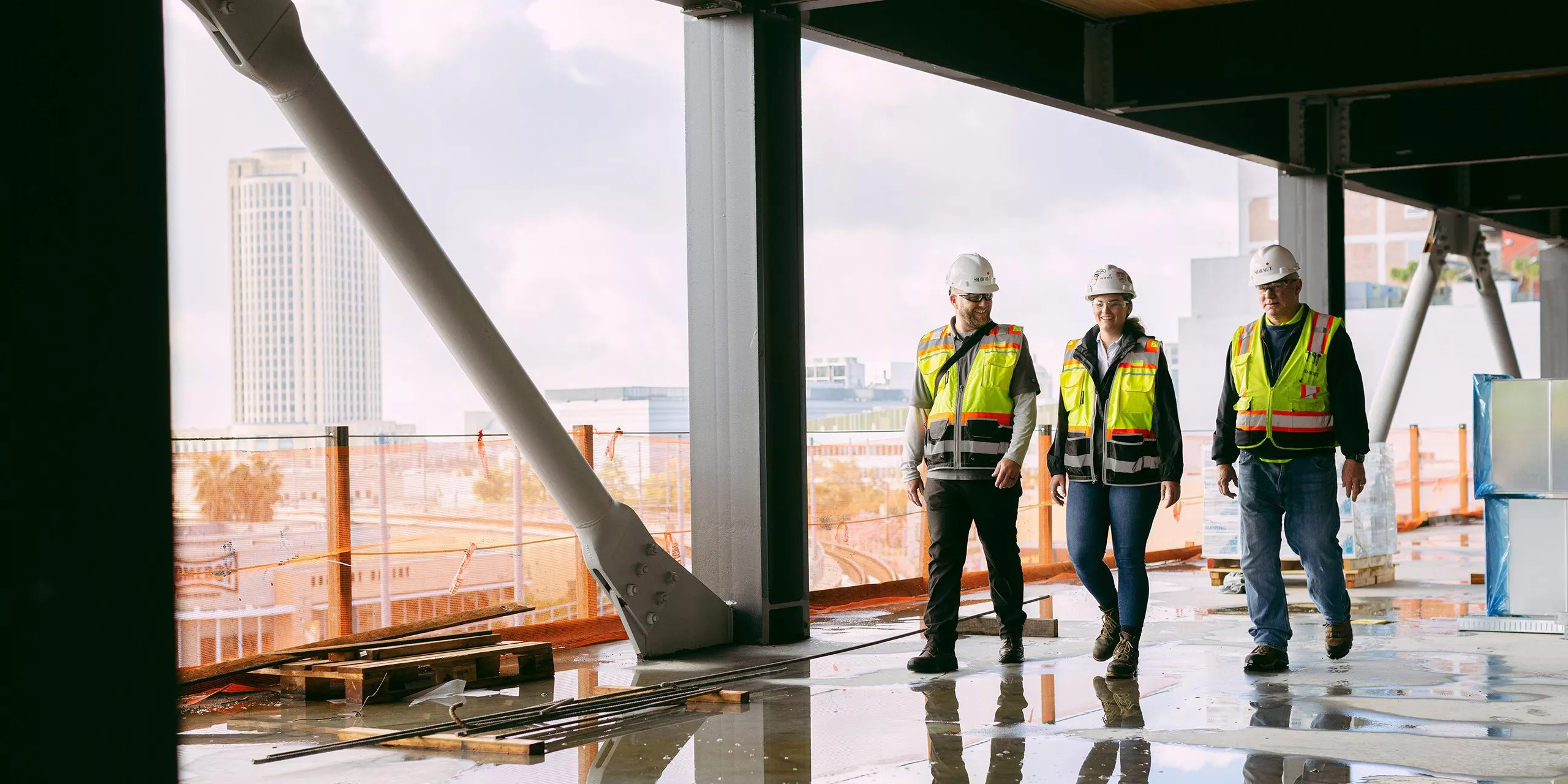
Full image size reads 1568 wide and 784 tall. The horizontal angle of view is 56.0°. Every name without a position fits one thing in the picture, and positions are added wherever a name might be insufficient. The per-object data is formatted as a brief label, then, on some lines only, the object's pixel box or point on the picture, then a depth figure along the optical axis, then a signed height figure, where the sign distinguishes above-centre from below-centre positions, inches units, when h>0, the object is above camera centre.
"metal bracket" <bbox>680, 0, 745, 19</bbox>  355.9 +94.0
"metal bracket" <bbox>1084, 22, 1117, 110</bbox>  474.9 +104.0
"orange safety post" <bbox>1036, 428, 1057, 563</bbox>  600.4 -52.7
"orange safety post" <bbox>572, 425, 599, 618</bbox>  409.7 -52.6
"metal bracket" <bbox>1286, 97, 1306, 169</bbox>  559.5 +96.3
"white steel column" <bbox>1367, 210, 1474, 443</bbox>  713.0 +39.6
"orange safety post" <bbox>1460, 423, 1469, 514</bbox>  958.4 -62.6
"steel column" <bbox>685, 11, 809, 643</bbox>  356.5 +18.8
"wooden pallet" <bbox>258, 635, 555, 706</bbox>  289.9 -55.1
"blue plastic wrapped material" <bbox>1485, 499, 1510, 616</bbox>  371.2 -44.6
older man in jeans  312.0 -11.6
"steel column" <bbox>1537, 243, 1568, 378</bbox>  946.1 +46.6
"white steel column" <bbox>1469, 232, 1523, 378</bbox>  821.2 +39.2
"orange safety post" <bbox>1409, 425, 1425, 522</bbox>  849.6 -55.4
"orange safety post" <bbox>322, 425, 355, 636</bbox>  359.9 -33.2
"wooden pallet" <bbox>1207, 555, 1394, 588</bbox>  493.7 -62.6
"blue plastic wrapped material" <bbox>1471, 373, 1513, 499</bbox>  373.4 -12.4
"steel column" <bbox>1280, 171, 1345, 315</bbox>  563.5 +58.9
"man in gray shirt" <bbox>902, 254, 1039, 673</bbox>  311.0 -9.6
